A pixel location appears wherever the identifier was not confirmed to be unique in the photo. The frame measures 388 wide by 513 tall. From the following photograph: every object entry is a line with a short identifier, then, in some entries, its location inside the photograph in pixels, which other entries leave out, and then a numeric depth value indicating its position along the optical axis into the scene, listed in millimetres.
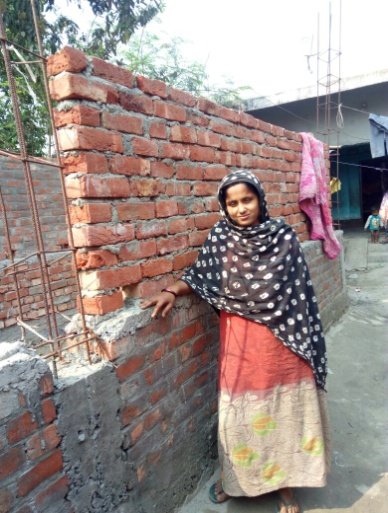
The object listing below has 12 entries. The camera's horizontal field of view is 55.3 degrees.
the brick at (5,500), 1135
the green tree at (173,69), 10742
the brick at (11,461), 1145
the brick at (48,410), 1274
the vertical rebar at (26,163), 1208
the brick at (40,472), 1201
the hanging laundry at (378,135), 6508
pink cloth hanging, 3609
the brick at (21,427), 1169
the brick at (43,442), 1226
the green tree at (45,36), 5352
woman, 1785
